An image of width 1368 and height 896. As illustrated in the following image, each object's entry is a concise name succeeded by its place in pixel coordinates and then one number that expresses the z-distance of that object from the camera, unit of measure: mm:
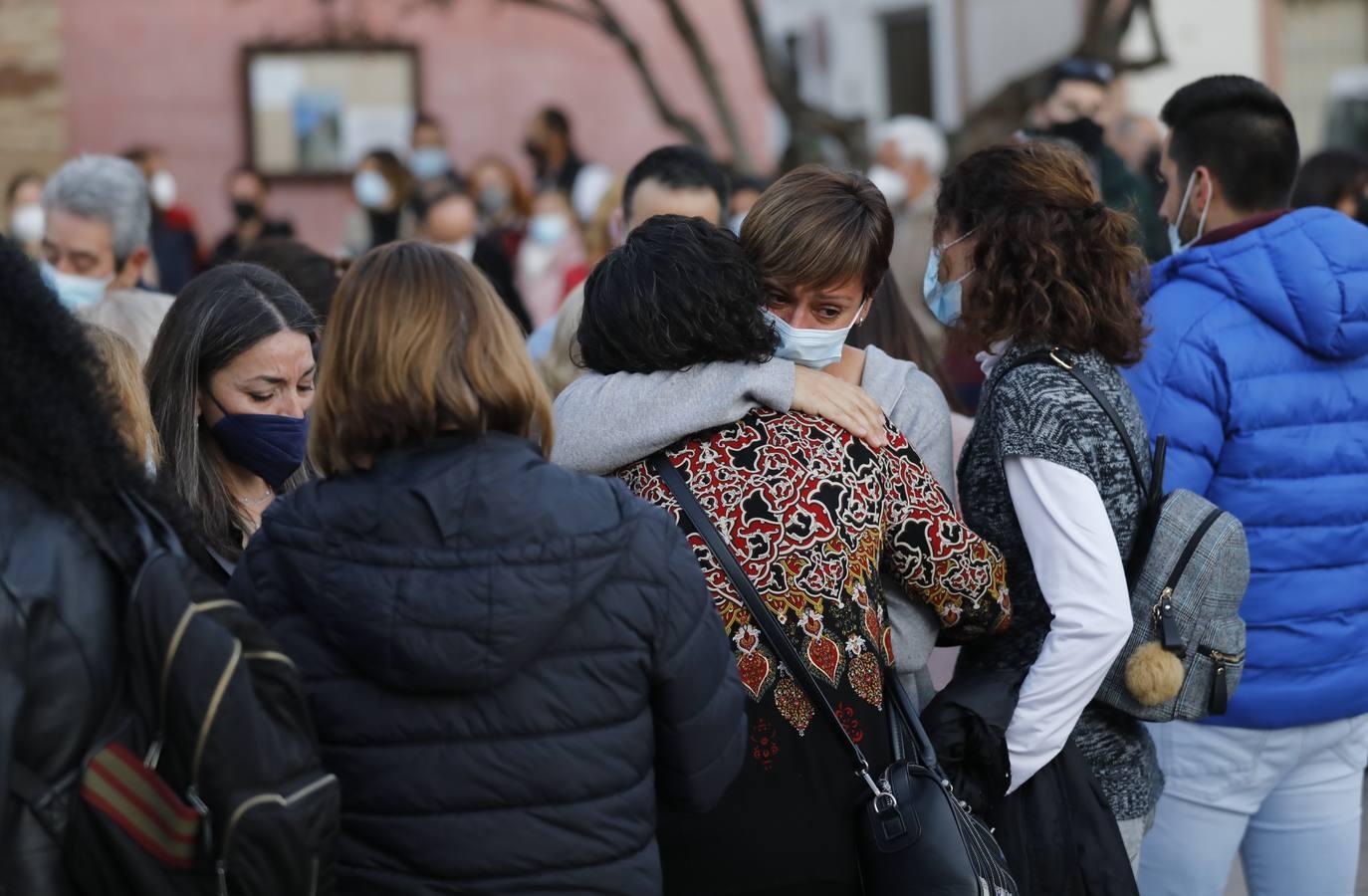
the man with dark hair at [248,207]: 10582
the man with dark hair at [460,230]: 7084
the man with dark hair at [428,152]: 11453
